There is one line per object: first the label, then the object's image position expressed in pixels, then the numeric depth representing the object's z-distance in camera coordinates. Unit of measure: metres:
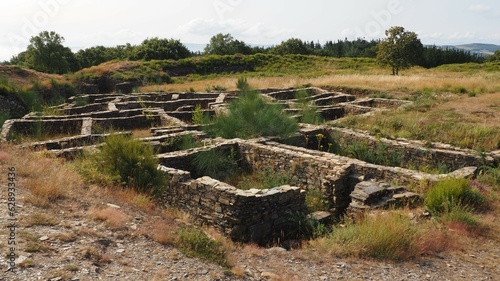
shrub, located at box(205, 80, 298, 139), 11.48
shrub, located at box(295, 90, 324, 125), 14.21
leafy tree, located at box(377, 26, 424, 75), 32.03
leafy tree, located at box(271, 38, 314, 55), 76.75
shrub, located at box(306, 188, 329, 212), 8.18
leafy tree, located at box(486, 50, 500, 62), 62.84
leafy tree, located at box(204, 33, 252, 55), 79.00
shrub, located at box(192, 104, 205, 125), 14.40
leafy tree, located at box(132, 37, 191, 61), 55.88
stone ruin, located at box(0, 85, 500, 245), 6.82
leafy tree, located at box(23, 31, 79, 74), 46.06
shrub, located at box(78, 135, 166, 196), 7.28
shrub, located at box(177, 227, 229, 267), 5.04
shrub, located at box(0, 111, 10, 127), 14.95
